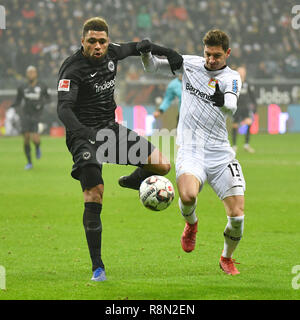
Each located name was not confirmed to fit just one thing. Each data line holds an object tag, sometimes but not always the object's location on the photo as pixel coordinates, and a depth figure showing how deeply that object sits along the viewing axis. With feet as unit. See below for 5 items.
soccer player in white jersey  43.88
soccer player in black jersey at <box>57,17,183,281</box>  42.57
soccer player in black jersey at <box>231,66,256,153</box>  131.95
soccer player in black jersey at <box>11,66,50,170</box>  111.45
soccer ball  43.27
